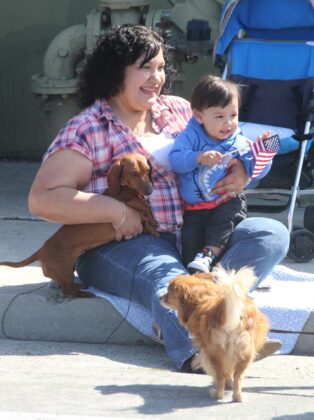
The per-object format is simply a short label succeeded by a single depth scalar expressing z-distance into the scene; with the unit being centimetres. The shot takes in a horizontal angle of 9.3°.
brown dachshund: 877
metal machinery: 1425
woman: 881
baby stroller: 1218
